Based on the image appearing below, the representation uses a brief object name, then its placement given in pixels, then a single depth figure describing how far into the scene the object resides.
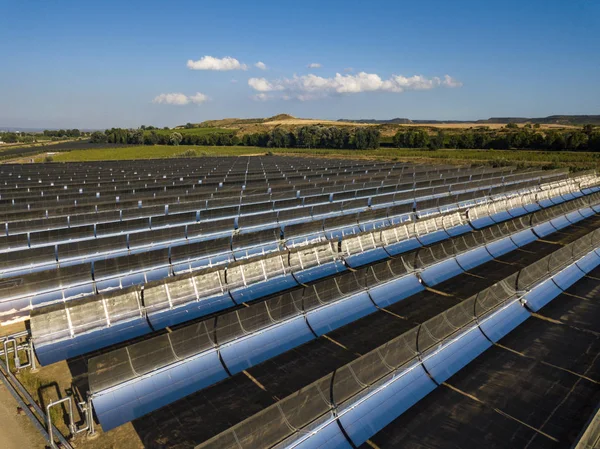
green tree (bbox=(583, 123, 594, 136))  90.25
